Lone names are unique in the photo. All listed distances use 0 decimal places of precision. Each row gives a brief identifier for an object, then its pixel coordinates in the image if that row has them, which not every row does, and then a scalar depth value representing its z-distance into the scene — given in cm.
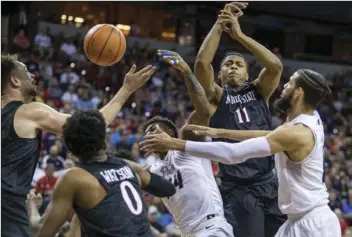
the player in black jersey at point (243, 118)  580
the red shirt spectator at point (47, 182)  975
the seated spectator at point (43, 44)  1640
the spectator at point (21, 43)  1638
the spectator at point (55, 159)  1095
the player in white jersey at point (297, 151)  475
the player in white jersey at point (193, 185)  536
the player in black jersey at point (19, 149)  434
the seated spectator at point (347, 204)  1298
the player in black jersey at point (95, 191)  378
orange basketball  566
